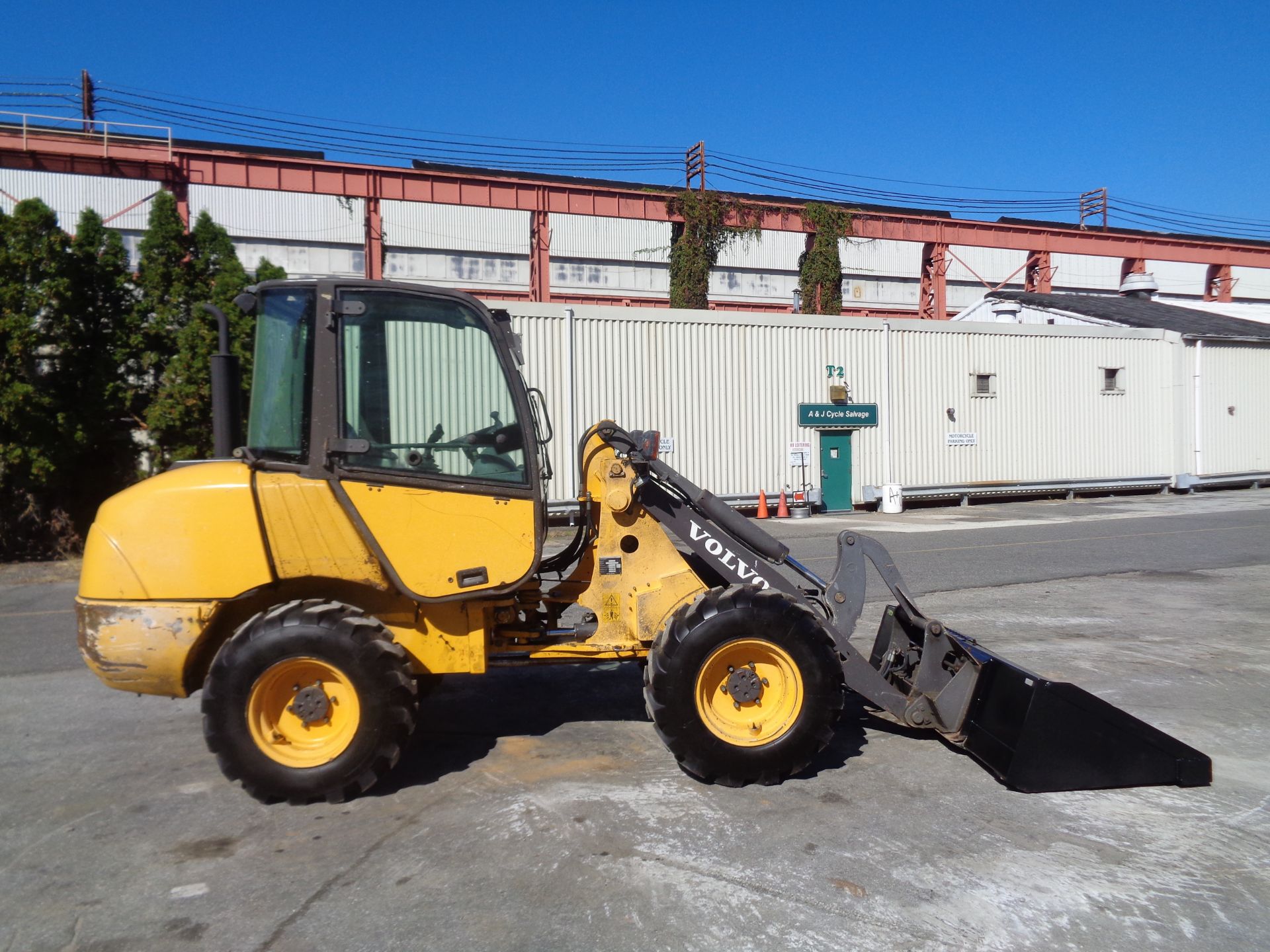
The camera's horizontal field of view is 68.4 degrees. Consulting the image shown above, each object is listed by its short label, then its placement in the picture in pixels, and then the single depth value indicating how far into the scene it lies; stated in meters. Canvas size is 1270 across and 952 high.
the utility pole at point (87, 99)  39.47
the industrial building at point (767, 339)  20.38
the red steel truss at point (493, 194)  28.67
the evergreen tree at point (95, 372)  13.98
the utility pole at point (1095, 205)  49.94
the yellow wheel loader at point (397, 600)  4.44
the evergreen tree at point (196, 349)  14.64
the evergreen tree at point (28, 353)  13.09
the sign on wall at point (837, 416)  21.44
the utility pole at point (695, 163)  33.91
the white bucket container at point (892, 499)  21.70
